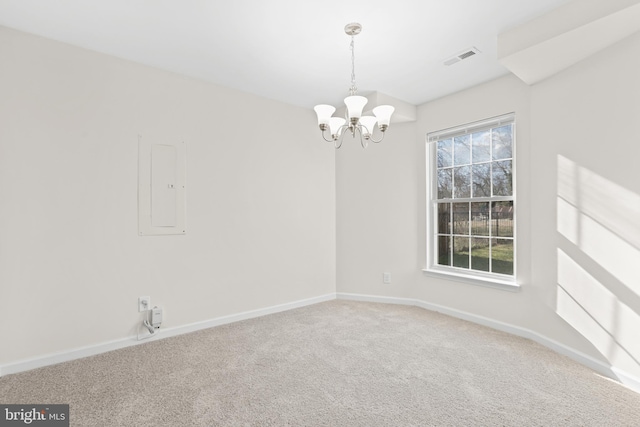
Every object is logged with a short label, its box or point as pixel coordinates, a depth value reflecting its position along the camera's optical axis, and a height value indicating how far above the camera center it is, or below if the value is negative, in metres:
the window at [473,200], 3.13 +0.20
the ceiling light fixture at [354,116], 2.15 +0.76
